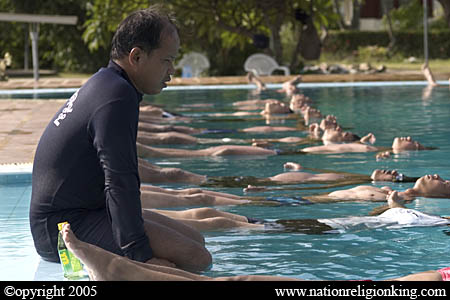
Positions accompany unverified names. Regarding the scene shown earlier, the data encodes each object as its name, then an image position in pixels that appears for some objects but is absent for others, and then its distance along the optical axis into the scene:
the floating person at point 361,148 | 14.54
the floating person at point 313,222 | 7.98
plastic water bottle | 5.40
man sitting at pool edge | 5.32
